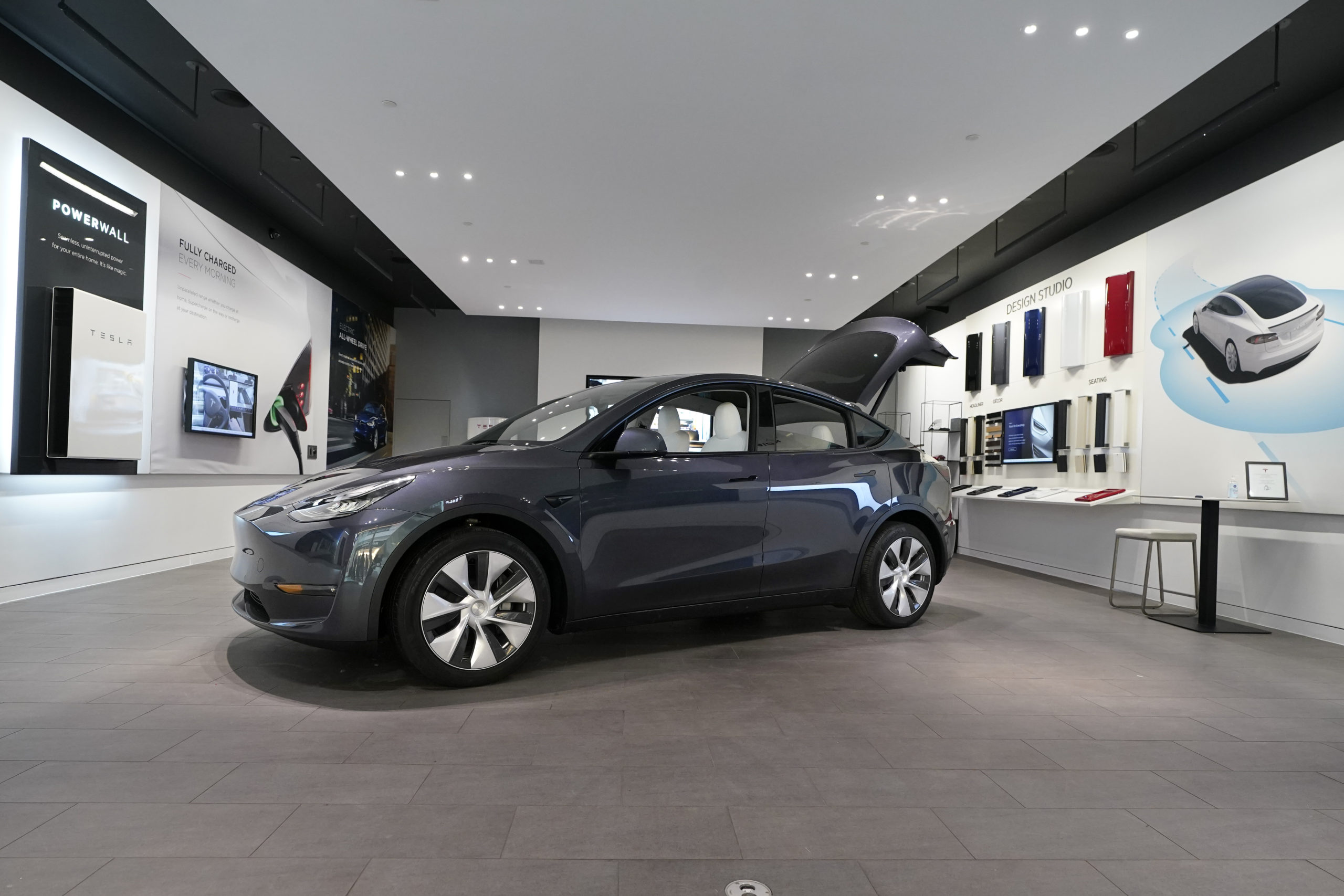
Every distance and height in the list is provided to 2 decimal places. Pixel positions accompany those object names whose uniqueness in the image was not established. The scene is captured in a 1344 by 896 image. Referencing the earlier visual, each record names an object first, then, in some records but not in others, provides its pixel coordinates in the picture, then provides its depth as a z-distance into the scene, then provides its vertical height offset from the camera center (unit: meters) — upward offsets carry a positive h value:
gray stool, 5.11 -0.52
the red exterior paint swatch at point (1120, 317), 6.65 +1.40
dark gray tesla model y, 2.64 -0.35
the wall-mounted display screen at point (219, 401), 6.79 +0.35
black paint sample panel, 9.70 +1.39
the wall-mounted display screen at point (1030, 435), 7.82 +0.31
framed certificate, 4.74 -0.08
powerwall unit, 4.85 +0.38
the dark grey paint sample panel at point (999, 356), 8.94 +1.33
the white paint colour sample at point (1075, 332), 7.32 +1.37
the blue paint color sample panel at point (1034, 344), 8.11 +1.36
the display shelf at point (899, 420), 12.67 +0.67
